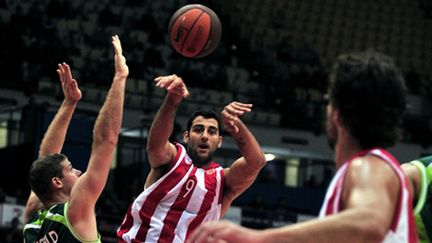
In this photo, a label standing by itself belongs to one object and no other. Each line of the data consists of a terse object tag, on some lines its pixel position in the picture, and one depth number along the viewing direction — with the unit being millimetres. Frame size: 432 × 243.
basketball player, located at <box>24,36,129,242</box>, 9258
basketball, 13750
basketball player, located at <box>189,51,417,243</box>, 5266
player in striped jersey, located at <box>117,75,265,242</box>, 12297
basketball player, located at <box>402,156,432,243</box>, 6802
